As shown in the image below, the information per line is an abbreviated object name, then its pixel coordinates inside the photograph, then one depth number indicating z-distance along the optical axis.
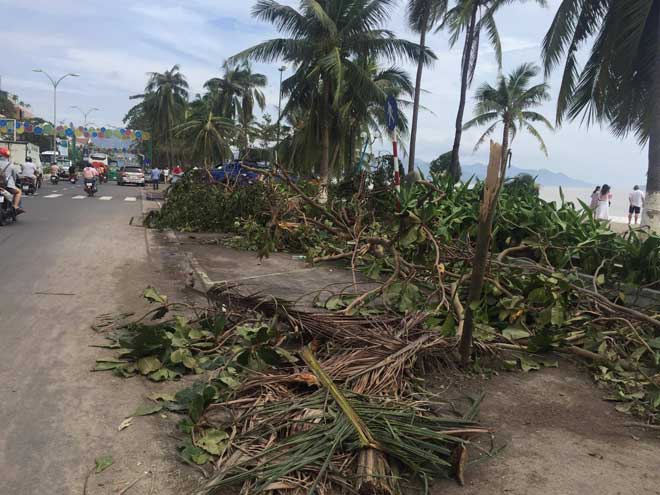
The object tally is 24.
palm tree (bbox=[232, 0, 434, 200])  18.75
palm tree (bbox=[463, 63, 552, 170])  32.88
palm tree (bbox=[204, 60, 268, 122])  49.44
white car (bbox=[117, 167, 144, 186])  41.62
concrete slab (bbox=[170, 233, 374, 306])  6.64
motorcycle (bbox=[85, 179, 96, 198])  25.56
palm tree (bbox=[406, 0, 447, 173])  23.84
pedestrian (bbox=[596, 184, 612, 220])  18.50
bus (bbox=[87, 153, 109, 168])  52.40
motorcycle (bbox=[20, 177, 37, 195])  22.63
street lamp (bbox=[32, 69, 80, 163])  49.88
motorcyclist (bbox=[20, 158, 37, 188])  22.28
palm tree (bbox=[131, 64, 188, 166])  55.09
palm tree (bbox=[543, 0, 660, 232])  10.91
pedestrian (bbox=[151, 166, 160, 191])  38.36
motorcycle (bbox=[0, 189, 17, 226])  12.24
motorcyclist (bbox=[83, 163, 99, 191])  25.80
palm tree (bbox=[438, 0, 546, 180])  22.92
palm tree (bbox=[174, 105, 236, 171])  29.62
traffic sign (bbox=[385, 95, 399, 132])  8.96
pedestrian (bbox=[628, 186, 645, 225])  20.41
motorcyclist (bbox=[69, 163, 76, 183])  40.10
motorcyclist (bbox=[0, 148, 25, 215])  12.76
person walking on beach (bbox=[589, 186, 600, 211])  20.14
